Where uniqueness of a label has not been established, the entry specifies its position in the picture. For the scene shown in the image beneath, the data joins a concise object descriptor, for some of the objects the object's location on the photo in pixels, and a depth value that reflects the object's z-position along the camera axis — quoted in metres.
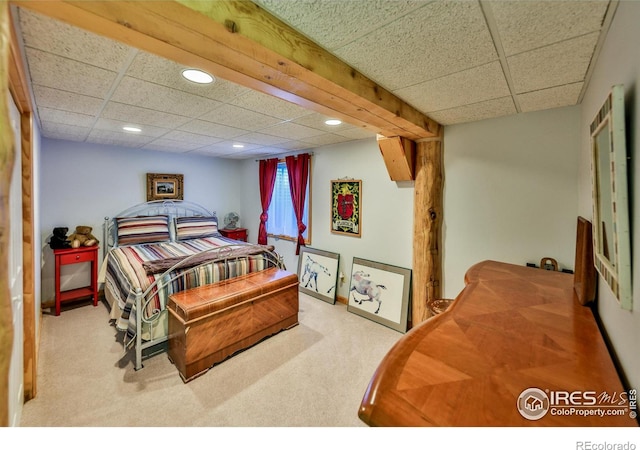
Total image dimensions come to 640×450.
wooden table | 0.67
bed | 2.33
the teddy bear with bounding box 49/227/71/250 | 3.34
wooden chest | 2.15
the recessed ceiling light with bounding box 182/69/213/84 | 1.57
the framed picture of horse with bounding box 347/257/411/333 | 3.01
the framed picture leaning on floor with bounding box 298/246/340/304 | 3.74
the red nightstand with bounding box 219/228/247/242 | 4.98
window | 4.47
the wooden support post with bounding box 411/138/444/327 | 2.67
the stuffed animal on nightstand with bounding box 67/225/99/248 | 3.39
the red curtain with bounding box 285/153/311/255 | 4.03
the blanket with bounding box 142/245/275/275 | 2.48
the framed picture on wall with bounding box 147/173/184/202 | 4.26
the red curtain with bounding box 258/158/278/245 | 4.61
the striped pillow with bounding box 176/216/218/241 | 4.21
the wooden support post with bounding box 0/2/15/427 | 0.62
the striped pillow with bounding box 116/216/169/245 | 3.75
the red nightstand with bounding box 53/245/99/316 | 3.24
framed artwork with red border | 3.52
